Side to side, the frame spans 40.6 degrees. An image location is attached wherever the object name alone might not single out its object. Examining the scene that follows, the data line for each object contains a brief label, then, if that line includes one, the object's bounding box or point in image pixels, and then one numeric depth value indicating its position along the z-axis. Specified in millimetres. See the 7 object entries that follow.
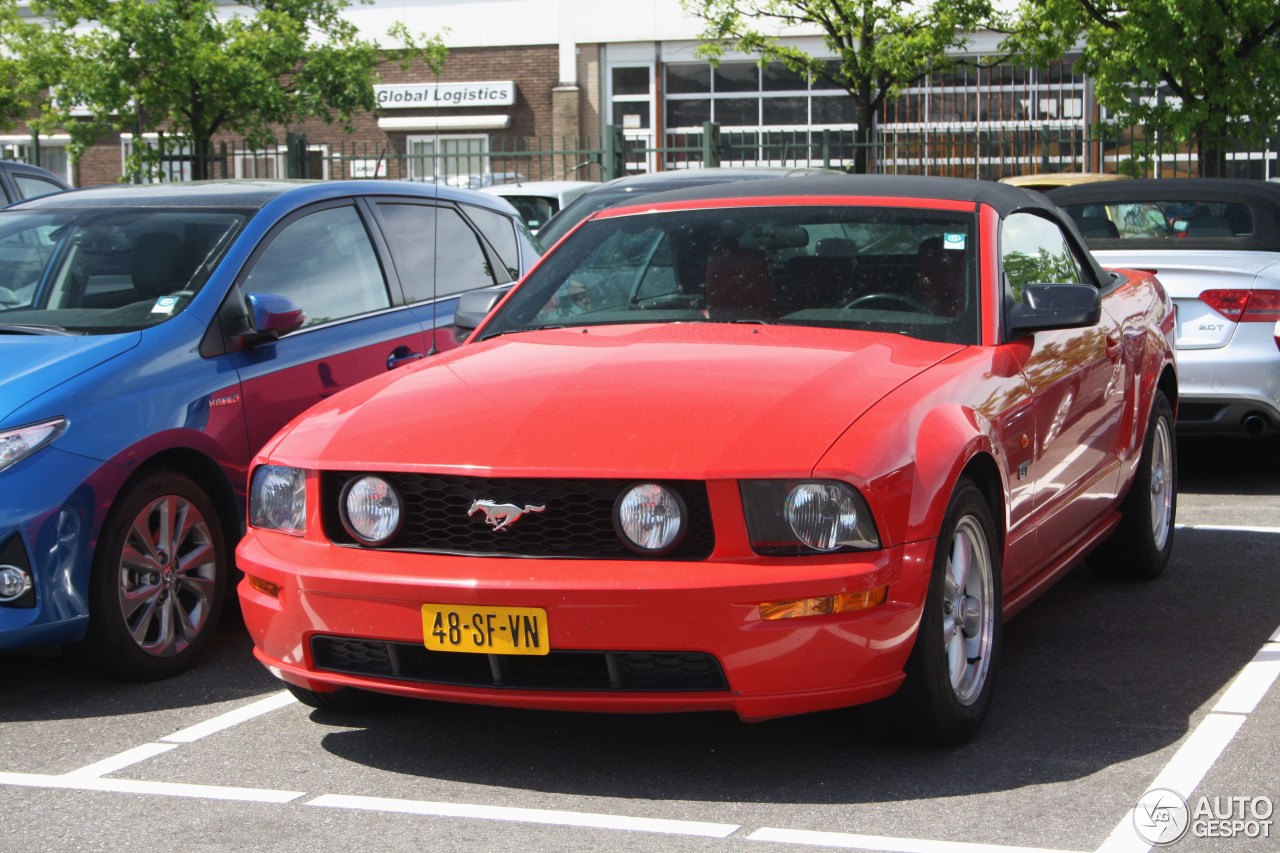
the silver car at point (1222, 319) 8773
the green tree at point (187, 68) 22625
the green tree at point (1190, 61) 16922
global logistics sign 32719
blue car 5203
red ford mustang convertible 4070
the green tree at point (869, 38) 23031
